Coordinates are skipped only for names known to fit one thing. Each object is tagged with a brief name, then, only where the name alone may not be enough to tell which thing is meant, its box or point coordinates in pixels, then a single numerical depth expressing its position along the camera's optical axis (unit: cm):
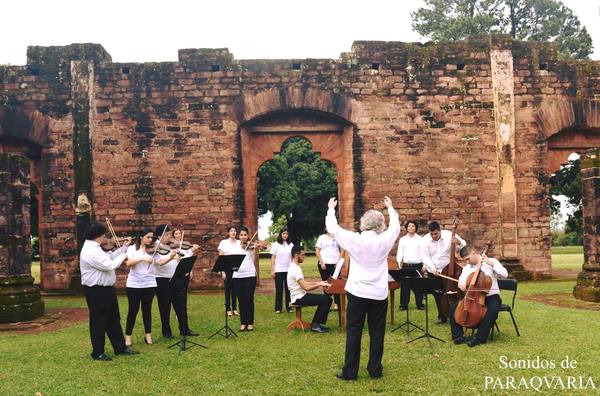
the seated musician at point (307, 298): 806
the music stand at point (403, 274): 734
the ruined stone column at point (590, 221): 1080
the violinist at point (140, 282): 734
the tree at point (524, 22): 2731
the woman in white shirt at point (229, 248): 895
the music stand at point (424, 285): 698
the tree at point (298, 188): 2936
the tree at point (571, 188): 2383
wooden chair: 815
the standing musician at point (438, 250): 859
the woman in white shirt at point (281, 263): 1020
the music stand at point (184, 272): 718
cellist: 698
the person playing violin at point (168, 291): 759
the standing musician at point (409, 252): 932
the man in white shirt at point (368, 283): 546
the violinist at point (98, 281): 654
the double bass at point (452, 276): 788
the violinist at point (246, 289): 838
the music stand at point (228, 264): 763
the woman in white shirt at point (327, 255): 1020
